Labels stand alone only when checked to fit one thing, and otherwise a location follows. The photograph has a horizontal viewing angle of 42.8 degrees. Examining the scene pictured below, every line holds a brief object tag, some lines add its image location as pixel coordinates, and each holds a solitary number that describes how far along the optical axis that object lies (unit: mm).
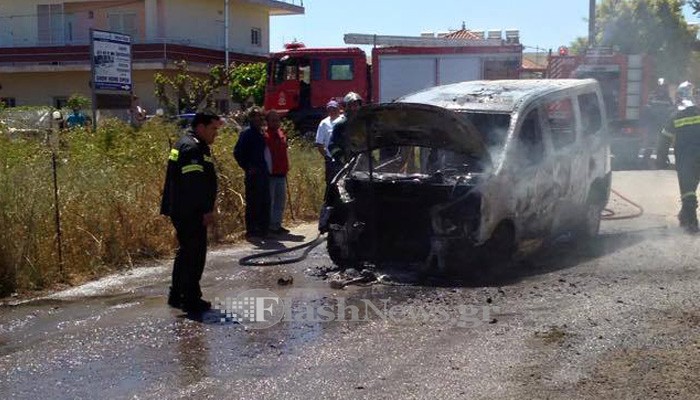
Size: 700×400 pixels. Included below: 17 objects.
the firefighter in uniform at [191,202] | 7285
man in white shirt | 12023
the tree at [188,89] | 26719
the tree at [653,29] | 38281
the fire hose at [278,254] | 9453
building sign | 15000
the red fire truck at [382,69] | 23562
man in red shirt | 11289
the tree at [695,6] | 36188
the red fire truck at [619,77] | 22938
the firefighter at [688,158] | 11008
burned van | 8109
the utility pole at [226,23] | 39344
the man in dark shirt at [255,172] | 10969
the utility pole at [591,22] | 30095
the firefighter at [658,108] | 23359
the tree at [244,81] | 32344
